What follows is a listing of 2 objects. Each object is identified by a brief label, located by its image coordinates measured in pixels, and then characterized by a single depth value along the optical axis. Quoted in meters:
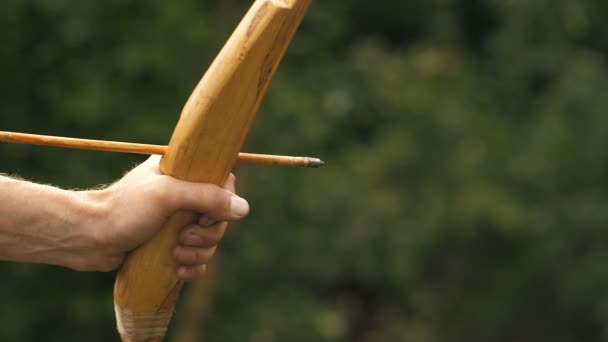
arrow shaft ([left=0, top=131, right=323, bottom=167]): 4.11
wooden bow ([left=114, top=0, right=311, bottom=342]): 4.07
